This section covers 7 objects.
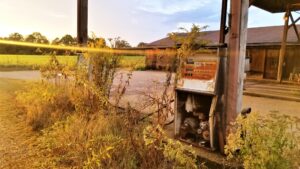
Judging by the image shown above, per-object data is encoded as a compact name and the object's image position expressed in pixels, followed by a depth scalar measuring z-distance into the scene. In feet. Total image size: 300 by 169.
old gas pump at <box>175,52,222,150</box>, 10.29
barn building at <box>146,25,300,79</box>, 47.47
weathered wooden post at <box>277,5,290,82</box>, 34.85
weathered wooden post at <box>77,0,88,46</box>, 18.59
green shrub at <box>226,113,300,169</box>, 6.86
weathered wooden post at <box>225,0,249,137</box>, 9.67
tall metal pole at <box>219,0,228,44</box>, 11.10
